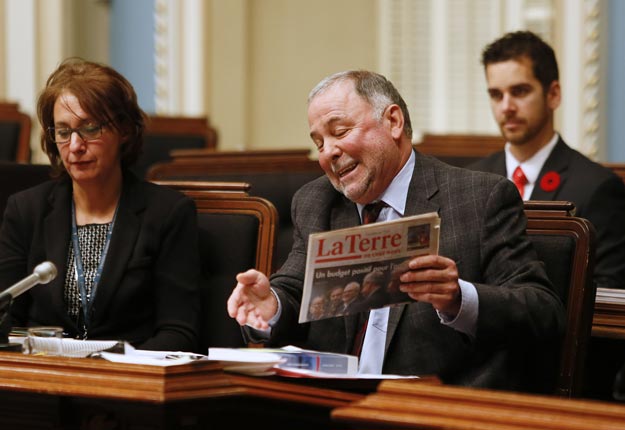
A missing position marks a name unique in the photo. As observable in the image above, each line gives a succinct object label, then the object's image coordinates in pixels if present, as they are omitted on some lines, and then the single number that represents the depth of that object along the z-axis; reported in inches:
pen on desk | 170.4
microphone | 169.3
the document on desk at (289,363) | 158.9
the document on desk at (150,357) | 157.2
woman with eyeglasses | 237.1
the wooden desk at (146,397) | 148.5
